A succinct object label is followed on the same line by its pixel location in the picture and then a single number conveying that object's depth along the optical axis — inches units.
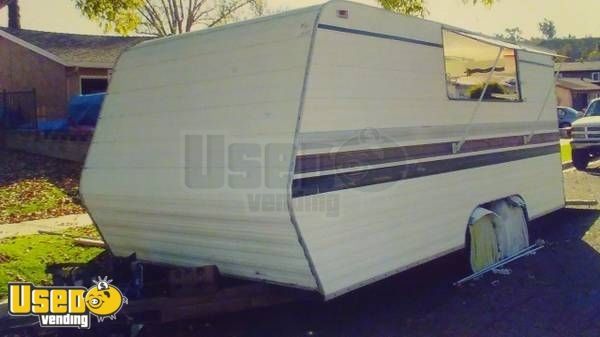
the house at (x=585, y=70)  2522.1
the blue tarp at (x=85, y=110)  652.1
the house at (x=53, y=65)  840.9
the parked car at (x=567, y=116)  1330.0
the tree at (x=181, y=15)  1238.9
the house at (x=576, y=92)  1994.3
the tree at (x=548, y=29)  5767.7
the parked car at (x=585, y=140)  681.6
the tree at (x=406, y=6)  475.6
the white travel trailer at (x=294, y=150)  182.1
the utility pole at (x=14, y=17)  1135.0
